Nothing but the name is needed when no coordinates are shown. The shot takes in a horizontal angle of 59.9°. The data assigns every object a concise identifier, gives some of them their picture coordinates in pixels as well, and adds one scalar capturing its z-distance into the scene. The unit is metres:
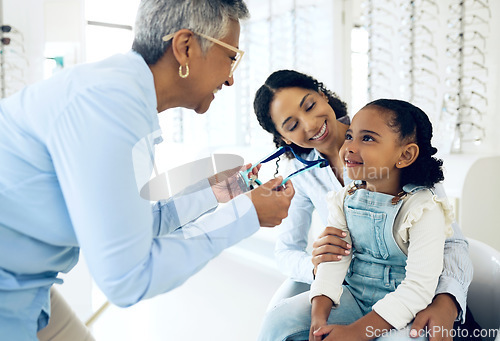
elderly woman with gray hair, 0.77
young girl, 1.10
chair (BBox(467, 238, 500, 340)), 1.20
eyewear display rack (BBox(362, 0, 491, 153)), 2.53
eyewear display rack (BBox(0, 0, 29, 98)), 1.90
